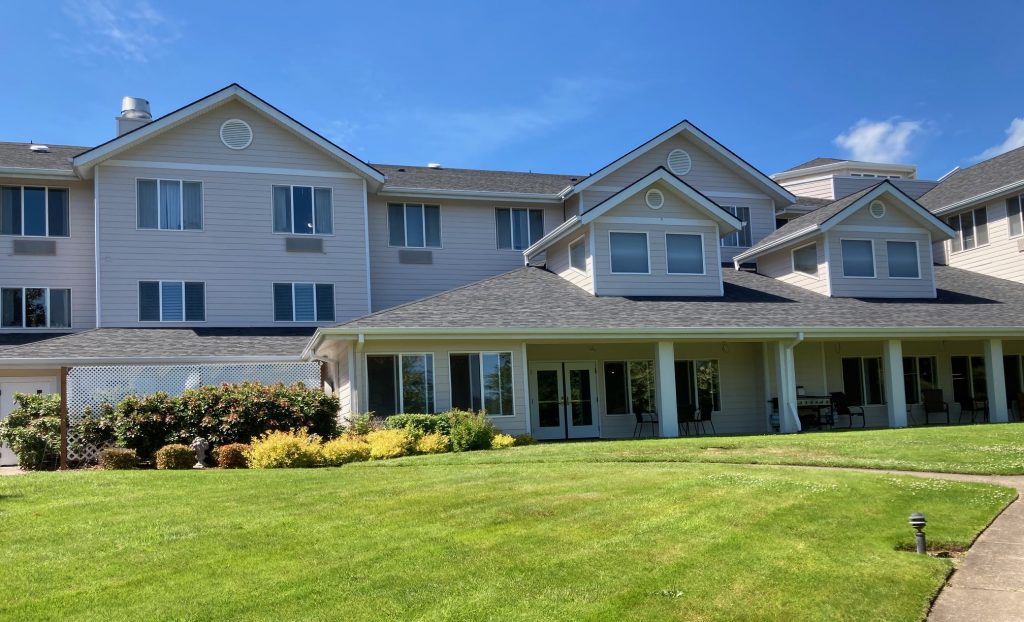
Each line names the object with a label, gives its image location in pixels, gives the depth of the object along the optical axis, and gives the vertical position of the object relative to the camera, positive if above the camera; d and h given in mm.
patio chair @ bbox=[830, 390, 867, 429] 24500 -1123
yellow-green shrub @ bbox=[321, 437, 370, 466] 16016 -1157
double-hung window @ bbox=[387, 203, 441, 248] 27891 +4869
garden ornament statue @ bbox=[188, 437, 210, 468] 16641 -992
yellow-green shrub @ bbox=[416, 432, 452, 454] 17766 -1196
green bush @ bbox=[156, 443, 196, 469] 15867 -1088
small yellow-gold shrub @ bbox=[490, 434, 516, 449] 18922 -1283
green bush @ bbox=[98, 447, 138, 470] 15938 -1072
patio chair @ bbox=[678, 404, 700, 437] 23375 -1124
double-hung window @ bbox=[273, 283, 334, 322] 25672 +2448
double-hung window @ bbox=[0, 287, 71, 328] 24219 +2502
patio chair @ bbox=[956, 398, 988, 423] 25609 -1376
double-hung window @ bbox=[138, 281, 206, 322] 24375 +2511
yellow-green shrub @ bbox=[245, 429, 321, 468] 15539 -1091
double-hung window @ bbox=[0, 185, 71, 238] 24531 +5112
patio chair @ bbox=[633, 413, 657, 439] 23422 -1237
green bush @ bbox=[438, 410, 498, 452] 18469 -973
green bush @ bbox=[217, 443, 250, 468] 16094 -1118
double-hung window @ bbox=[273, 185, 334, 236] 25828 +5068
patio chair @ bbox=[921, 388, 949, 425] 25609 -1172
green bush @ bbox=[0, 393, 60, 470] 17391 -635
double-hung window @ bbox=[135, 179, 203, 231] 24609 +5143
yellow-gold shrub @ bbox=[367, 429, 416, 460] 16844 -1108
